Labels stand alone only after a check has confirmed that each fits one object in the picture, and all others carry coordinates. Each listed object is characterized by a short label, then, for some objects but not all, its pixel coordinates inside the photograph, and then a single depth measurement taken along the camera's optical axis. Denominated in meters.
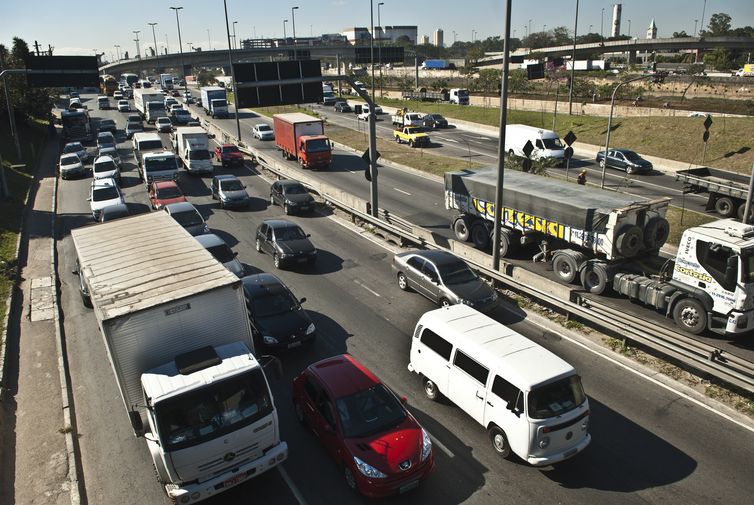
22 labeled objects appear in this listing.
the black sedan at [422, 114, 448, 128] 57.34
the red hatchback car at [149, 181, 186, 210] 25.66
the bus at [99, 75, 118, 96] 101.88
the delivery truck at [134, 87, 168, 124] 61.72
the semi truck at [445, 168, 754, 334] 13.66
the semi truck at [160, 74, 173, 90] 108.06
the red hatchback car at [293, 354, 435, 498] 8.79
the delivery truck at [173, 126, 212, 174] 35.69
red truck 37.12
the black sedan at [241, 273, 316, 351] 13.59
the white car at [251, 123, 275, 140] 52.06
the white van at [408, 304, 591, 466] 9.38
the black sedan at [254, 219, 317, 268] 19.56
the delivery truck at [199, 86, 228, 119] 67.00
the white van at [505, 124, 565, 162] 37.19
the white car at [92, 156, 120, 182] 32.75
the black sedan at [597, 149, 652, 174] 35.62
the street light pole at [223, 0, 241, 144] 45.01
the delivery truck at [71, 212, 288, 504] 8.55
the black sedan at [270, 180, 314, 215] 26.83
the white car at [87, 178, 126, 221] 25.58
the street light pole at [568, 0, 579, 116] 45.07
